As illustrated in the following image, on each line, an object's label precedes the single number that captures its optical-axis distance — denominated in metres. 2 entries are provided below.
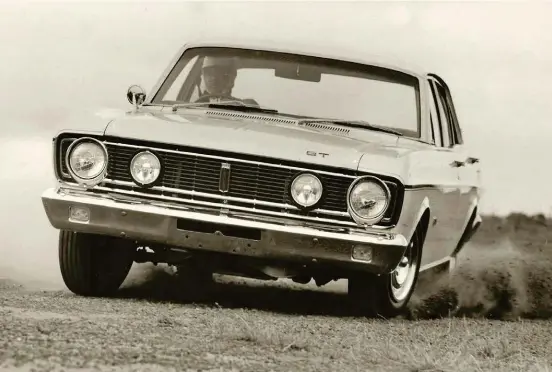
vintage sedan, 11.84
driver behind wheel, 13.77
